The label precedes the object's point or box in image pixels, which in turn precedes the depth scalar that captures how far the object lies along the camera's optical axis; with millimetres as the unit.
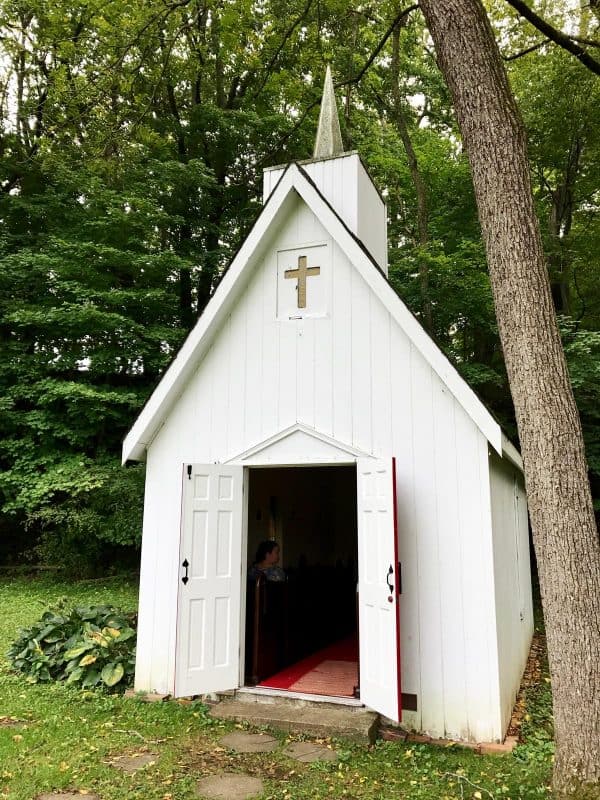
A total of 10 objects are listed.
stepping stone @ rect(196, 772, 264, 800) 4453
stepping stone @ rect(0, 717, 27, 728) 5750
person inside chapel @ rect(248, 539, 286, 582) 7477
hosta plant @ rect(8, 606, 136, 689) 7027
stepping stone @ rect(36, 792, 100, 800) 4387
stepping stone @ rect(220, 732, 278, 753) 5297
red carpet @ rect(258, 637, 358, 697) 6582
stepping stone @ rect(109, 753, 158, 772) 4863
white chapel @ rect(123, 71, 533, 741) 5629
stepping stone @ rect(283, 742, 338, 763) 5086
